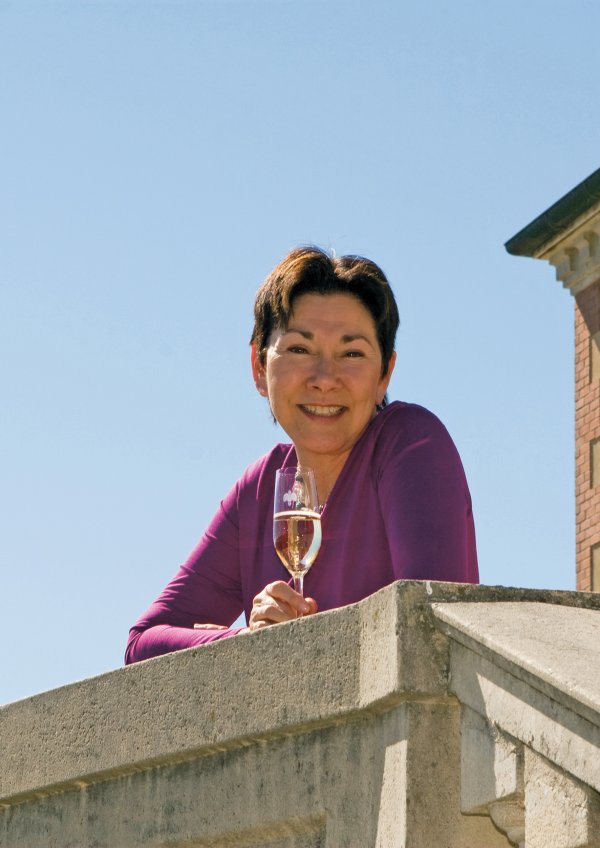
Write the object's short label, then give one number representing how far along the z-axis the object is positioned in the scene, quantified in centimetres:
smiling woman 556
